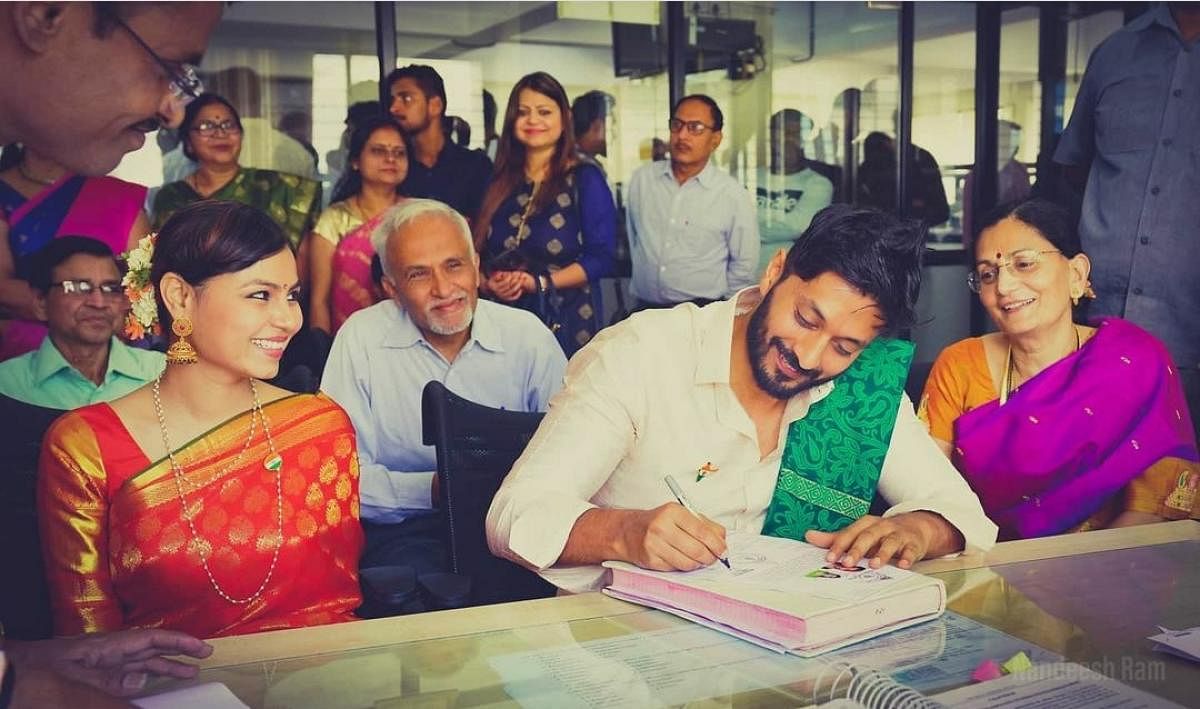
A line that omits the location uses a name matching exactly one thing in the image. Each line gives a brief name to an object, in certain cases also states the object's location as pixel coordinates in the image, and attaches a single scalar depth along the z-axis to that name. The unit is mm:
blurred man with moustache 1029
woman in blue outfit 3676
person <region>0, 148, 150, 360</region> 2898
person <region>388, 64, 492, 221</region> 4059
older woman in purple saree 2236
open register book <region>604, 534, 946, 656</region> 1273
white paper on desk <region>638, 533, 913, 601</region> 1365
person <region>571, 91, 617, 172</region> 5816
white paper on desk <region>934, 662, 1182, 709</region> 1131
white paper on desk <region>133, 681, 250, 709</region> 1113
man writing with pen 1735
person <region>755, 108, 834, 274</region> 6227
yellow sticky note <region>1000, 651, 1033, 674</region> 1217
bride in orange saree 1733
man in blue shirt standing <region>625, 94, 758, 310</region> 4660
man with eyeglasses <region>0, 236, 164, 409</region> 2783
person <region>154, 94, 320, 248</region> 3785
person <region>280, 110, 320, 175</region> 5398
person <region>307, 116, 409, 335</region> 3605
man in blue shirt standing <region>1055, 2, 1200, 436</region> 2951
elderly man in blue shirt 2613
